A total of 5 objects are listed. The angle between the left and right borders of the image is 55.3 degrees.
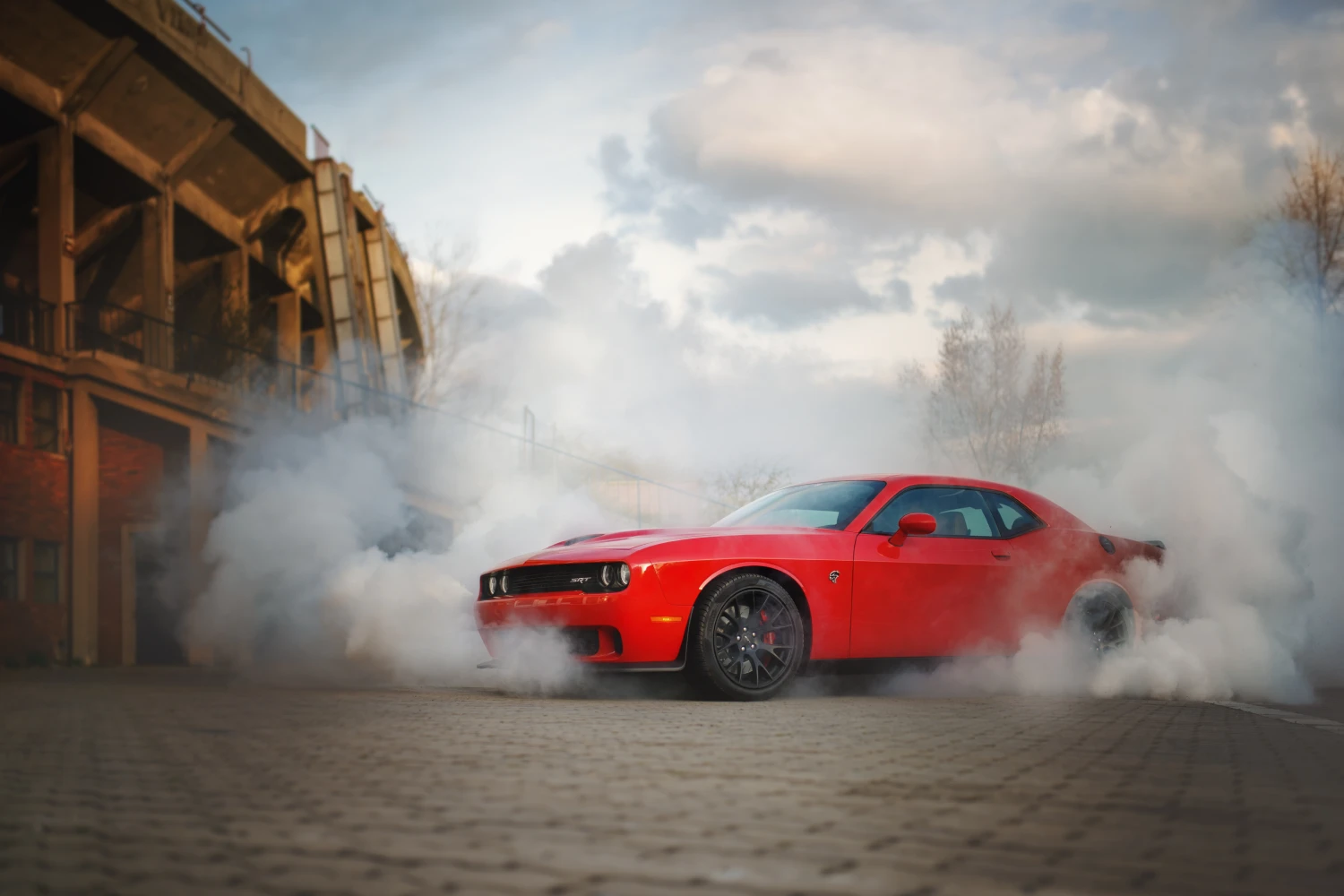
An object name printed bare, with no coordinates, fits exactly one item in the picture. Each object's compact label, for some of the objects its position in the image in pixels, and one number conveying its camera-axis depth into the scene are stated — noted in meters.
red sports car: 7.27
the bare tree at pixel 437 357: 41.91
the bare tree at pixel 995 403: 36.25
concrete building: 16.06
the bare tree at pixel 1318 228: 26.16
